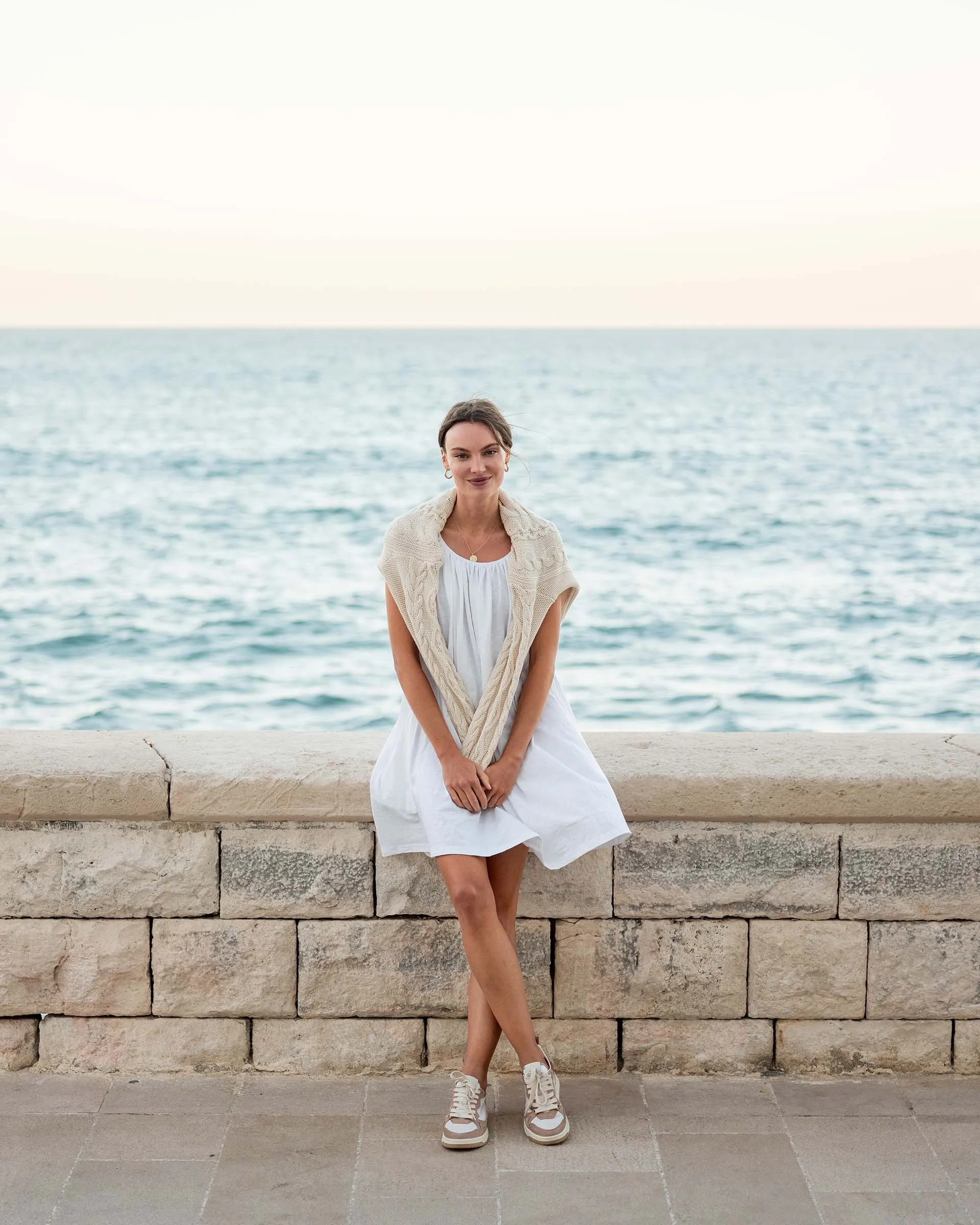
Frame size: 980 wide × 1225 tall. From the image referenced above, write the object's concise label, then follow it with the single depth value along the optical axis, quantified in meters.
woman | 2.79
